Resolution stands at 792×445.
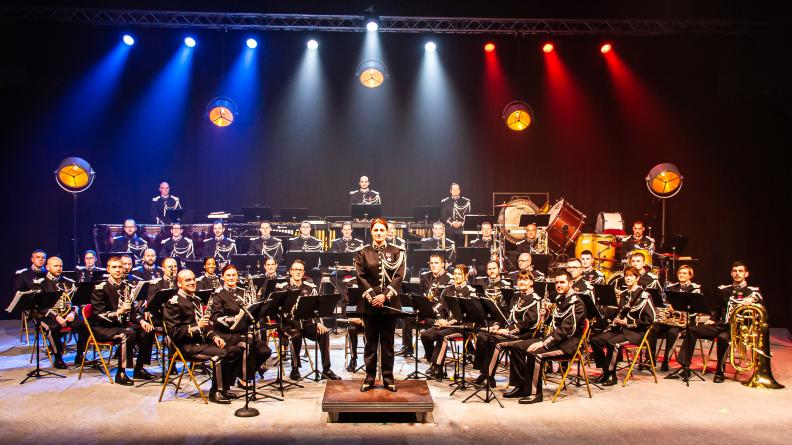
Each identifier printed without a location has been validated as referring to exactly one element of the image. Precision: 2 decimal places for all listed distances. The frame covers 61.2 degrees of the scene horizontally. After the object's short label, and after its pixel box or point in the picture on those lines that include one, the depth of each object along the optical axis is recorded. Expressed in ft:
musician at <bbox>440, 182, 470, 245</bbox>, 50.88
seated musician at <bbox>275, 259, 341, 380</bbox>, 30.76
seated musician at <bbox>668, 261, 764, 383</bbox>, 31.19
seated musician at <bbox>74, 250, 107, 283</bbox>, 37.14
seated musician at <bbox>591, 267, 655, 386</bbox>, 30.12
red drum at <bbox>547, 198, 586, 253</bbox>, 48.14
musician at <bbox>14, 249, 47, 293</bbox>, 36.35
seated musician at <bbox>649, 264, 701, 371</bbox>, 32.96
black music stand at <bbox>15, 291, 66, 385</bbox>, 29.66
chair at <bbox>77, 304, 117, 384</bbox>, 29.89
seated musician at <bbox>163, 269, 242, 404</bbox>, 26.50
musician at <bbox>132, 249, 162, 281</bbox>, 38.47
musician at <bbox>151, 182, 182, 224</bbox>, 50.75
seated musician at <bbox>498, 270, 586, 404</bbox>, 26.68
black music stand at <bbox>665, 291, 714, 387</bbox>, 29.53
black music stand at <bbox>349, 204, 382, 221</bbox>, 46.24
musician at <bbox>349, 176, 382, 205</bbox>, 51.98
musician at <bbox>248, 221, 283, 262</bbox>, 46.16
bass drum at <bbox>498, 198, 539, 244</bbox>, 49.24
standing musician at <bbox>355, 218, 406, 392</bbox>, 25.23
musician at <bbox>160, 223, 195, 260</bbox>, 46.57
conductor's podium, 23.68
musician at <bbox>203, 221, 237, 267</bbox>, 46.44
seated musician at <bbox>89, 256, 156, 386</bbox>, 30.04
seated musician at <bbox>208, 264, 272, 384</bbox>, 27.14
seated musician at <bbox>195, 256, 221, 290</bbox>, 33.68
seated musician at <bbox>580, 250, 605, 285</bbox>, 35.40
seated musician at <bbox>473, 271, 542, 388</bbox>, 27.73
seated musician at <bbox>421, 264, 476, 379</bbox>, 30.89
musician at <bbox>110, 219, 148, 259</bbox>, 46.01
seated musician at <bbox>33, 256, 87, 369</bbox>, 32.01
